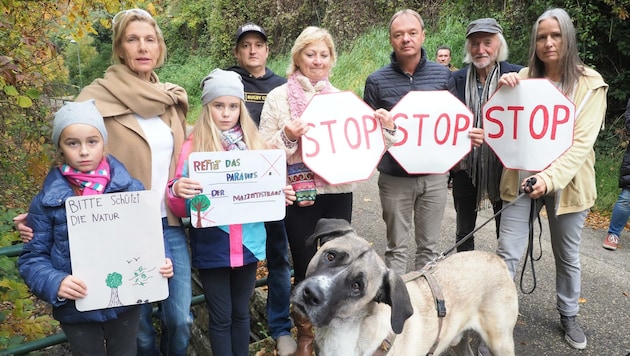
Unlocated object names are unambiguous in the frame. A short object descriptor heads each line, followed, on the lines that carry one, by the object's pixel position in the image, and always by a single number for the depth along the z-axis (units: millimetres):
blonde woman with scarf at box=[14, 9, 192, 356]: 2797
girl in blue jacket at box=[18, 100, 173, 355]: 2305
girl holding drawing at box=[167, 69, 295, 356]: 2916
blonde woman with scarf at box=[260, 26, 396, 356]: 3322
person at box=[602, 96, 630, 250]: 6418
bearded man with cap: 4027
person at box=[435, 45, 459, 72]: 9969
